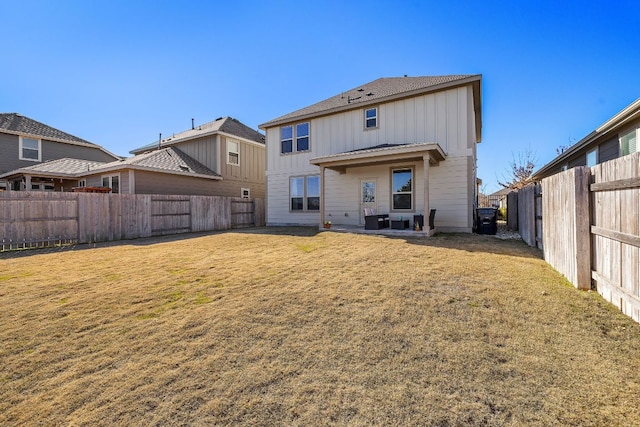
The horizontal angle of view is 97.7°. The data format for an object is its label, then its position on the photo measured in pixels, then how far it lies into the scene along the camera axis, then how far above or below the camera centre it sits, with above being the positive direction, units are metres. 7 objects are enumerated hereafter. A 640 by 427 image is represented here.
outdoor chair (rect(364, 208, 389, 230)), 10.41 -0.39
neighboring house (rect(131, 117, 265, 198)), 17.20 +3.89
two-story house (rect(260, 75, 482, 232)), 10.33 +2.23
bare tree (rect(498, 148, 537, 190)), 23.42 +3.44
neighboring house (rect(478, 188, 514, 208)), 28.82 +1.08
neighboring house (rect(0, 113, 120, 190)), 16.83 +4.75
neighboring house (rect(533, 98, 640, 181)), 7.55 +2.29
